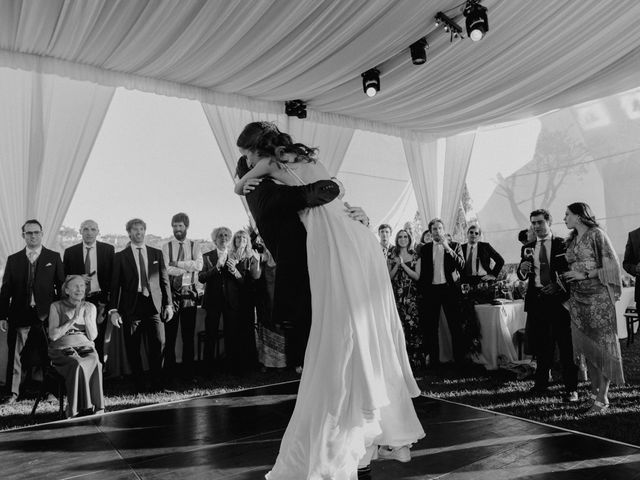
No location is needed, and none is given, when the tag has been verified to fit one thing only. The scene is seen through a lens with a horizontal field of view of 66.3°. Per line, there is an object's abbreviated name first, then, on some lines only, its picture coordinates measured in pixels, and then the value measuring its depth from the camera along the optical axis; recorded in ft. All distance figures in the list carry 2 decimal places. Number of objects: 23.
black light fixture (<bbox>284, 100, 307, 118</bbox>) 23.24
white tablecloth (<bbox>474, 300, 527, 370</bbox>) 16.52
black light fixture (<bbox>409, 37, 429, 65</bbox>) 17.58
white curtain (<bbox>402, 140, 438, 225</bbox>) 29.40
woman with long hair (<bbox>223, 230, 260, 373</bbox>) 17.40
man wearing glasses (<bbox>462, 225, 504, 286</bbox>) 17.81
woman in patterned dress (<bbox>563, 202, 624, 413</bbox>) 11.24
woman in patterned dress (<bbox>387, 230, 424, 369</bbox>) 18.01
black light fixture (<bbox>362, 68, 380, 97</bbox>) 19.75
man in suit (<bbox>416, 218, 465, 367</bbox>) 17.22
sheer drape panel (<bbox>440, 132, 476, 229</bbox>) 29.78
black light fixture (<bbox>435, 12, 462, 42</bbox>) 15.96
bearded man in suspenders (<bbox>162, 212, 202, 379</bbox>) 17.26
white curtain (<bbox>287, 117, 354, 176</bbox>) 24.38
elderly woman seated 11.59
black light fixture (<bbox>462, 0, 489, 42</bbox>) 15.03
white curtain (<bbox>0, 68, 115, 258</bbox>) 17.24
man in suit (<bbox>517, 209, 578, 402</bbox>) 13.00
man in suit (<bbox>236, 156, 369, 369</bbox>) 5.98
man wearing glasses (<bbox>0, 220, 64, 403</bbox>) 13.98
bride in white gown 5.76
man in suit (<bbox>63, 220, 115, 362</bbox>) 15.21
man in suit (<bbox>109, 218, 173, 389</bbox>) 14.64
